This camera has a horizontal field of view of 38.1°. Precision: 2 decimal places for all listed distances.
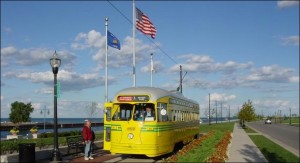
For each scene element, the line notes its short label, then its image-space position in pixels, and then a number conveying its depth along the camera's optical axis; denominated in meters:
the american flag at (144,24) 30.09
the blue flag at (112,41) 29.69
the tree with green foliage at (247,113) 66.44
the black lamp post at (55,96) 17.95
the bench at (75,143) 20.95
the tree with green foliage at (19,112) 113.12
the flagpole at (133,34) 29.89
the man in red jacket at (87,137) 18.83
